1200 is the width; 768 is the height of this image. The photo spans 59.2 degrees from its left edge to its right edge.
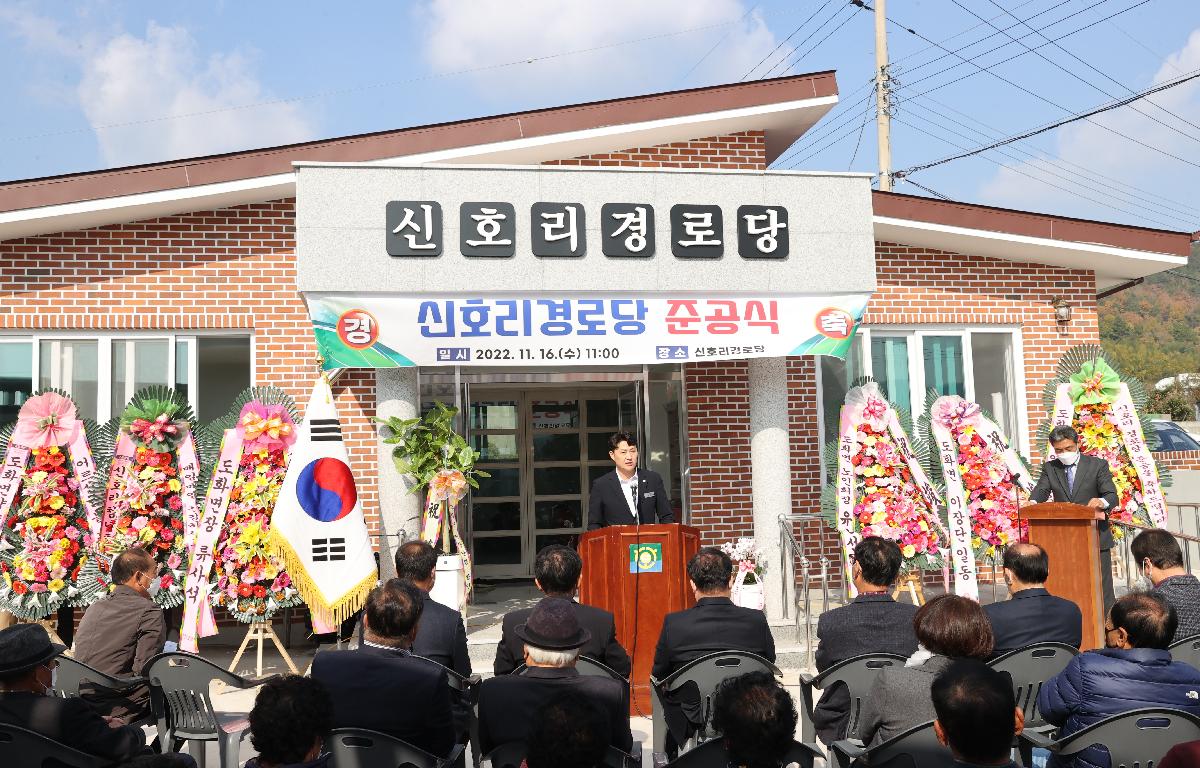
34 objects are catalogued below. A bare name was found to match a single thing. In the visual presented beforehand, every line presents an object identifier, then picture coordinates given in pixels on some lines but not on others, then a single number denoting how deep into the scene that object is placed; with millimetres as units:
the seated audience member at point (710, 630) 4812
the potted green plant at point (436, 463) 8500
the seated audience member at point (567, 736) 2752
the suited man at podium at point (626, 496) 7387
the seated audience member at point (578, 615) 4934
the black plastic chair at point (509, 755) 3594
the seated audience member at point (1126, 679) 3748
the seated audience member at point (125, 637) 5066
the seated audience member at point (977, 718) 2852
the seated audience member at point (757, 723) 2893
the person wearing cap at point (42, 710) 3551
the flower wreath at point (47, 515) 7910
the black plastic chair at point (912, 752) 3426
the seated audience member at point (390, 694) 3771
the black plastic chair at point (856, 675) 4297
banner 8289
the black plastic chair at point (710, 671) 4508
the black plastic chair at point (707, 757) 3145
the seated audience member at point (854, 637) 4500
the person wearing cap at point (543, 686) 3654
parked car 17156
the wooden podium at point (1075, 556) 6871
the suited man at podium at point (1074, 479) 7828
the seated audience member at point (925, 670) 3719
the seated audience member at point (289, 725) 2967
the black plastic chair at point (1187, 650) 4723
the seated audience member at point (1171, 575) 5168
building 8680
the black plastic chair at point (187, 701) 4637
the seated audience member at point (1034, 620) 4762
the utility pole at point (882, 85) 20469
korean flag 7680
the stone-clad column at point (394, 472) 8656
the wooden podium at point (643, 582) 6707
